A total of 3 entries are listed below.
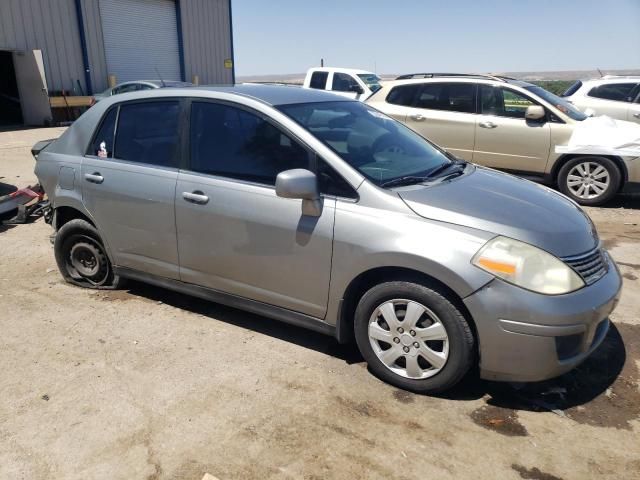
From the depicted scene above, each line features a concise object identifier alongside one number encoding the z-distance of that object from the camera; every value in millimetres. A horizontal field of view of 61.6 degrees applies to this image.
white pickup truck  14430
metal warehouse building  18750
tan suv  7531
